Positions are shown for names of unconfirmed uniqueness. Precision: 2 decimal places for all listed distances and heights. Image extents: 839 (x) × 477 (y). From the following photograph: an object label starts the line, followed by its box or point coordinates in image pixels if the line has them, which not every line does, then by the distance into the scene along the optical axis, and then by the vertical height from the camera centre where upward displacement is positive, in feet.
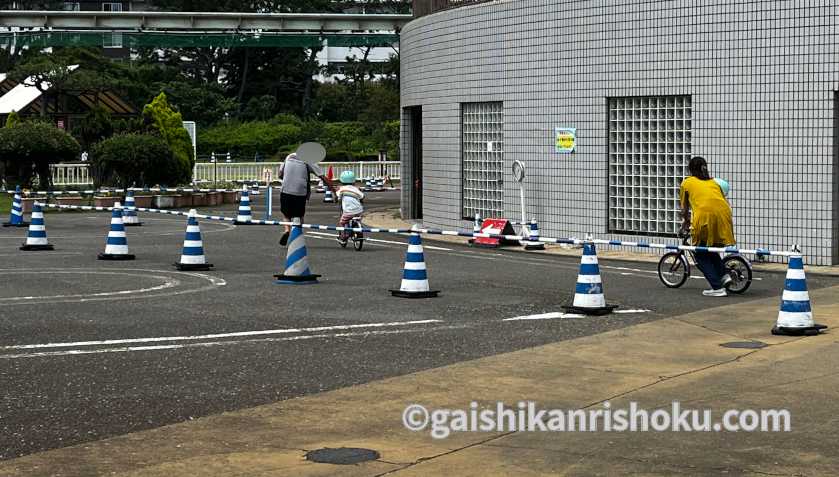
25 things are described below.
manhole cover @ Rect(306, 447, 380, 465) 27.67 -5.91
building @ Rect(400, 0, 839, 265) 73.05 +2.81
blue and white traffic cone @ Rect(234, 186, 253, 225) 108.58 -3.52
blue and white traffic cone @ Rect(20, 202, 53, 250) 79.66 -4.06
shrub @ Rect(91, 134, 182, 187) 134.92 +0.34
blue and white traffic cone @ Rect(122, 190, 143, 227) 102.63 -3.86
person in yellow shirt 57.36 -2.62
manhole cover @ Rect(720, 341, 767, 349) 42.86 -5.74
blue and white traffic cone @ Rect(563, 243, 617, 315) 50.60 -4.73
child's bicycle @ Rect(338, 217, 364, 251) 81.56 -4.43
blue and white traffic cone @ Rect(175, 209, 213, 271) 67.62 -4.41
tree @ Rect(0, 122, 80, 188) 140.36 +1.54
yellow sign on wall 85.25 +1.23
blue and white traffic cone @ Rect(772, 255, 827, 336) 44.98 -4.82
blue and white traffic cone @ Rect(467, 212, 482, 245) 88.04 -4.18
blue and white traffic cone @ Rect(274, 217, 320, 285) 61.21 -4.41
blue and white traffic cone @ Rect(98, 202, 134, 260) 73.36 -4.24
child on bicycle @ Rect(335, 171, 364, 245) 82.43 -2.47
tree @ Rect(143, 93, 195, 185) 147.79 +3.79
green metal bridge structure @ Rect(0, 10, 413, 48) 201.87 +20.25
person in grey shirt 81.76 -1.31
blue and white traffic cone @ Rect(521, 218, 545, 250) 83.35 -4.38
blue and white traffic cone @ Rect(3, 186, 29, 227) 101.30 -3.69
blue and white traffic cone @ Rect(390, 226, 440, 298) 56.13 -4.60
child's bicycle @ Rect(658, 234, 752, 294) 57.98 -4.72
